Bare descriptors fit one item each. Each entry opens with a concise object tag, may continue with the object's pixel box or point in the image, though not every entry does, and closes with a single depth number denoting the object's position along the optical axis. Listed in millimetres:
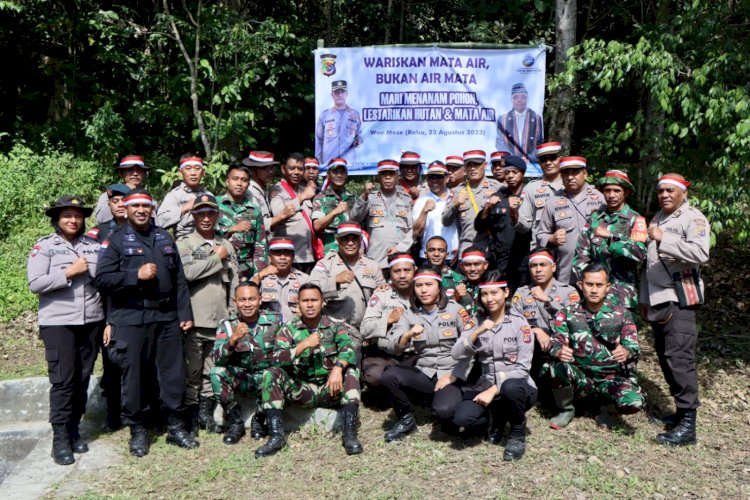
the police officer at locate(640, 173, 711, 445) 5727
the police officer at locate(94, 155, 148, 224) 6730
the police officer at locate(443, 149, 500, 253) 6953
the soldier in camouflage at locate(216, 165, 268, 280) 6723
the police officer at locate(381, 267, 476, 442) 5938
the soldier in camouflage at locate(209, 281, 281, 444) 5973
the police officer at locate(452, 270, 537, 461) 5609
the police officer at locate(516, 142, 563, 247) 6820
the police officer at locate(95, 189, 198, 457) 5656
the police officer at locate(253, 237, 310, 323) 6434
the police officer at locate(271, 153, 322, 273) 7195
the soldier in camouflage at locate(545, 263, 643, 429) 5820
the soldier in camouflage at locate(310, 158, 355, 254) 7152
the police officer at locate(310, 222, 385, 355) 6523
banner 8805
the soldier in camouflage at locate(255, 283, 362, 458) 5836
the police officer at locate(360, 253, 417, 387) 6207
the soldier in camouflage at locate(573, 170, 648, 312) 5957
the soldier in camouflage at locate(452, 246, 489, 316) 6289
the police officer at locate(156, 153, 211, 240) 6596
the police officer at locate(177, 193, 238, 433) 6113
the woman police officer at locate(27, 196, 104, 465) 5754
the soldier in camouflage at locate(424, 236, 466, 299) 6457
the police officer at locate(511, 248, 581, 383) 6047
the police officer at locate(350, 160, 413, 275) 7090
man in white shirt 7082
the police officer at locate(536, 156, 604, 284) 6484
